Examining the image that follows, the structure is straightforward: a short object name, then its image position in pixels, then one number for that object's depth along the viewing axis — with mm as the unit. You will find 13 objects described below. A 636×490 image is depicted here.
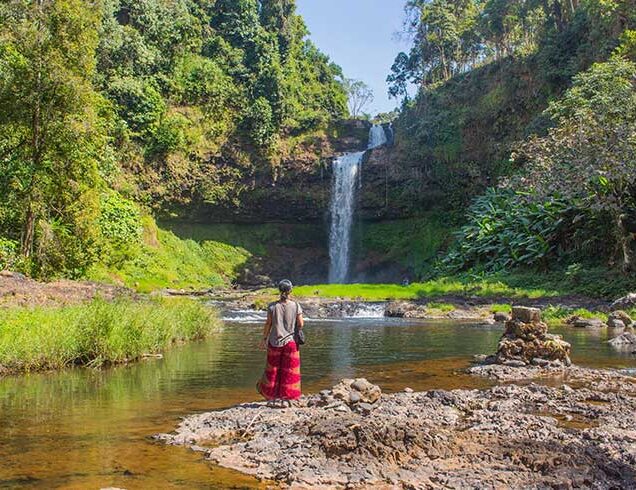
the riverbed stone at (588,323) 20312
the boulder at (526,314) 12641
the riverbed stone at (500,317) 20900
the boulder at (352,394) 7812
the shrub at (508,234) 31781
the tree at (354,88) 74875
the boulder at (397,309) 25594
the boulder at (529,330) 12477
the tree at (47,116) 20641
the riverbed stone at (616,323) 19672
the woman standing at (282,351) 8367
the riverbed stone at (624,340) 15394
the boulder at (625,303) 22031
